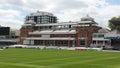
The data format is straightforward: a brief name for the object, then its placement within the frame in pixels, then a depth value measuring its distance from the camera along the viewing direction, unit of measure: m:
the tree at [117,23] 52.54
